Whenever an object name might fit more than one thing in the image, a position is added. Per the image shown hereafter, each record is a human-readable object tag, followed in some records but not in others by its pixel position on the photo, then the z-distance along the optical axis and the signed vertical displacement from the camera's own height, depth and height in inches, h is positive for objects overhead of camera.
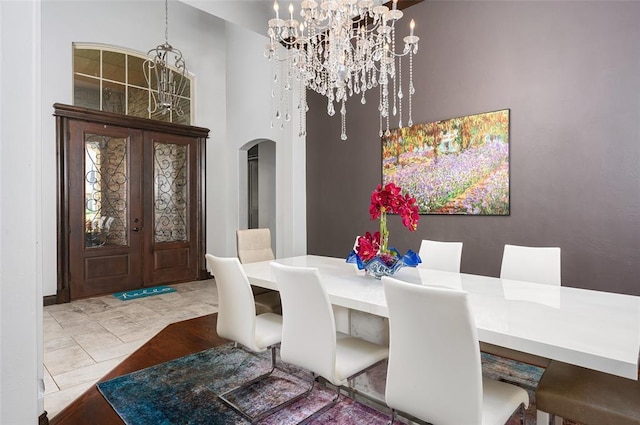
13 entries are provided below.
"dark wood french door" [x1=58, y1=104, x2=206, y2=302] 183.9 -0.5
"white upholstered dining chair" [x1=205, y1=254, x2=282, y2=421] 80.5 -25.4
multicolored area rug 78.4 -46.4
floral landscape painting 127.9 +16.8
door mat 189.9 -47.2
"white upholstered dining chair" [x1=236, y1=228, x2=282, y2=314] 110.4 -17.4
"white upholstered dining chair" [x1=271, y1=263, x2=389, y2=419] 66.1 -24.9
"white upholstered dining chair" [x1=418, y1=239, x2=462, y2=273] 110.0 -15.6
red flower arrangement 89.2 -4.7
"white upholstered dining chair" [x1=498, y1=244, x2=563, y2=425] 86.4 -16.4
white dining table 47.6 -18.7
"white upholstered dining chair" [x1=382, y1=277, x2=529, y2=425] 47.9 -22.5
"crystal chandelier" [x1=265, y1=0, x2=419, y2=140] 104.8 +51.1
